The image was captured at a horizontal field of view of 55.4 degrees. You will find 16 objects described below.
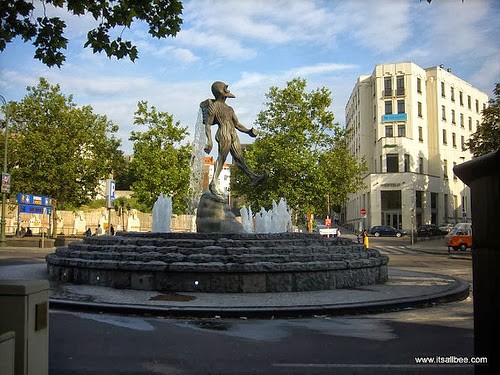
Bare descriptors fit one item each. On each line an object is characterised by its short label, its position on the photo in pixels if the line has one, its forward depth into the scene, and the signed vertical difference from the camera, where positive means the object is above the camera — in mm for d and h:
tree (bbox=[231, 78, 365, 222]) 35469 +4734
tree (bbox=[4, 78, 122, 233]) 36188 +5304
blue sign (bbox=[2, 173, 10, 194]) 29402 +2055
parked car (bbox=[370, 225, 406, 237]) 49134 -1601
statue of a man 14609 +2846
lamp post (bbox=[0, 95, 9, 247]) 29603 -688
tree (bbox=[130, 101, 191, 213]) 41062 +4847
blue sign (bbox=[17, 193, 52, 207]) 28125 +970
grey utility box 3408 -763
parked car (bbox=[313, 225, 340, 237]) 35009 -1193
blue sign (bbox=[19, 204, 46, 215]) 28475 +427
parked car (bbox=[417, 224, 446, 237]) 46500 -1531
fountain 10086 -1037
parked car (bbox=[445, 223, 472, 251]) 30859 -1509
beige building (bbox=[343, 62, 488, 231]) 54281 +9165
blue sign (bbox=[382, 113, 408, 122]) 55281 +11496
